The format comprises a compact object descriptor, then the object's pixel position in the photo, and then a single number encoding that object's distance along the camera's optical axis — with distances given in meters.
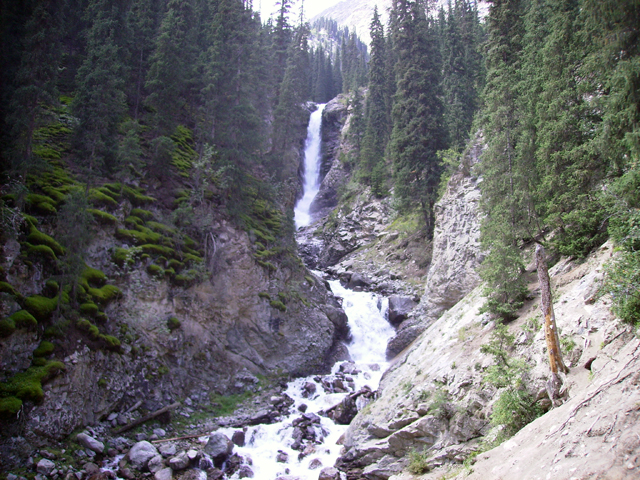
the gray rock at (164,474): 13.24
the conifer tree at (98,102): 18.41
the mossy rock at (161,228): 20.70
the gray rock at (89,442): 12.92
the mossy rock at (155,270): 18.78
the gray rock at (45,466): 11.22
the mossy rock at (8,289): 12.36
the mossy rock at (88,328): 14.55
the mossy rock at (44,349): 12.84
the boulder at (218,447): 15.26
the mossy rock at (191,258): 21.12
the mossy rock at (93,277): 16.14
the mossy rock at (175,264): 20.09
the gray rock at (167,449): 14.52
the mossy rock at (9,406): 11.02
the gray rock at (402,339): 24.72
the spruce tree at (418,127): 30.80
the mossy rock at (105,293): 15.96
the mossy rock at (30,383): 11.54
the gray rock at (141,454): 13.48
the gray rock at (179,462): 13.89
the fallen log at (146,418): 14.58
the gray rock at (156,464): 13.52
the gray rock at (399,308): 28.08
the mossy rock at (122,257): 17.70
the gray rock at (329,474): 13.98
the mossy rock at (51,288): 14.05
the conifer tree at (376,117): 43.83
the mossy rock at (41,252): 13.92
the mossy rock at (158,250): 19.27
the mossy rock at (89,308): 15.19
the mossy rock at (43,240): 14.31
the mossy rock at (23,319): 12.40
